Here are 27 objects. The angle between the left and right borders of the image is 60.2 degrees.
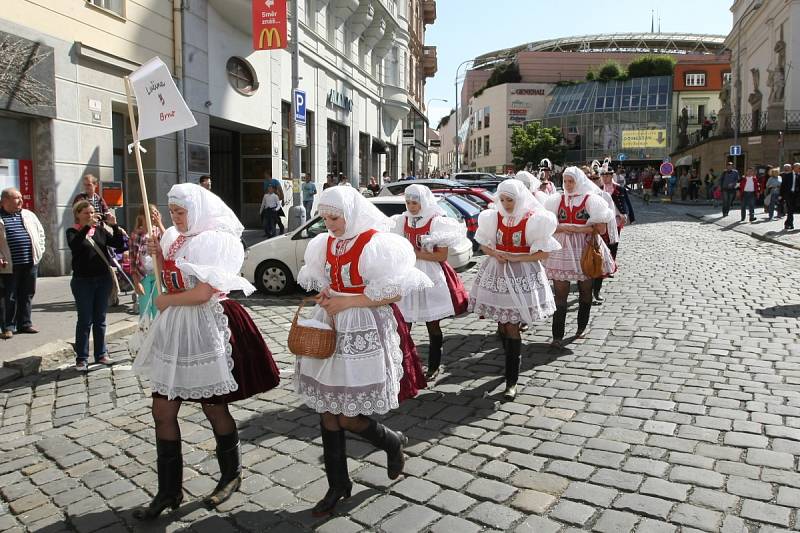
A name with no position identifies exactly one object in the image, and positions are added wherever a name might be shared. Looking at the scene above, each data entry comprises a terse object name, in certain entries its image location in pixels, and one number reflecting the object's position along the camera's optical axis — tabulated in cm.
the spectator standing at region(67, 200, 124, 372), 650
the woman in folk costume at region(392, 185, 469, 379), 590
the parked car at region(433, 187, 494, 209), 1582
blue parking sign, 1553
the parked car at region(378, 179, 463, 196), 1622
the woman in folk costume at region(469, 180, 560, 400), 553
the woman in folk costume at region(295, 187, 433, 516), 351
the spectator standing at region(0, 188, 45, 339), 751
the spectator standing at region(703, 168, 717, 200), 3924
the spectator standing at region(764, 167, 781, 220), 2133
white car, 1058
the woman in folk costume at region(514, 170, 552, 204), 999
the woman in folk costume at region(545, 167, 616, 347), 717
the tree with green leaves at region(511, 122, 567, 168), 7294
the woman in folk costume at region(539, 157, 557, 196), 1267
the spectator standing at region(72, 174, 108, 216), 919
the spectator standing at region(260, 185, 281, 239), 1756
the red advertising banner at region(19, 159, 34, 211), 1156
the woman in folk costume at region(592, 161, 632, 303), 912
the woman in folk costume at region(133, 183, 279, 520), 352
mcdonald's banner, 1658
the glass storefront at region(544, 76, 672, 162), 7669
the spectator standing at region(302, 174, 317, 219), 2031
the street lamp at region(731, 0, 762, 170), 3597
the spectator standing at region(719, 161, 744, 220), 2356
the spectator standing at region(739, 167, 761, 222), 2150
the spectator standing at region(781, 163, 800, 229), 1869
